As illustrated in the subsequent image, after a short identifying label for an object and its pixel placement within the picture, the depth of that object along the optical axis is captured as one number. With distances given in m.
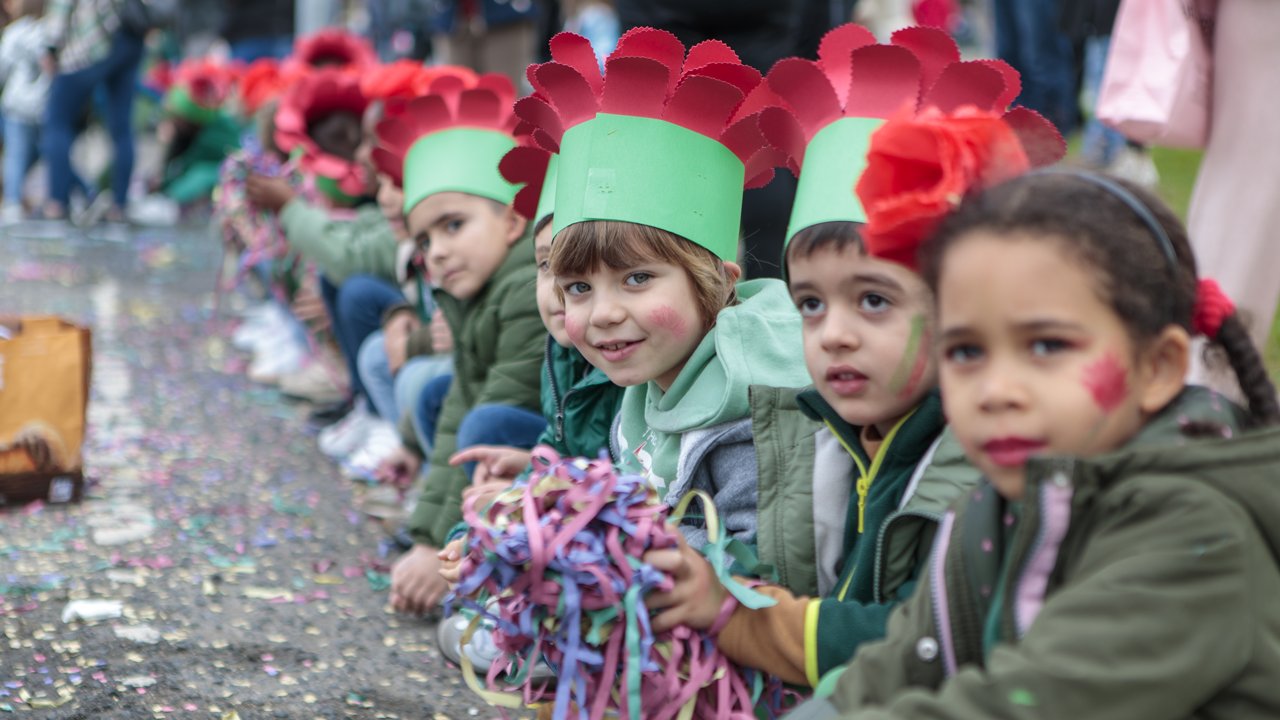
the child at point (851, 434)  1.93
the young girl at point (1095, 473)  1.38
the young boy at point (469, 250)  3.27
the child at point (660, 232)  2.41
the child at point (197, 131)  8.50
